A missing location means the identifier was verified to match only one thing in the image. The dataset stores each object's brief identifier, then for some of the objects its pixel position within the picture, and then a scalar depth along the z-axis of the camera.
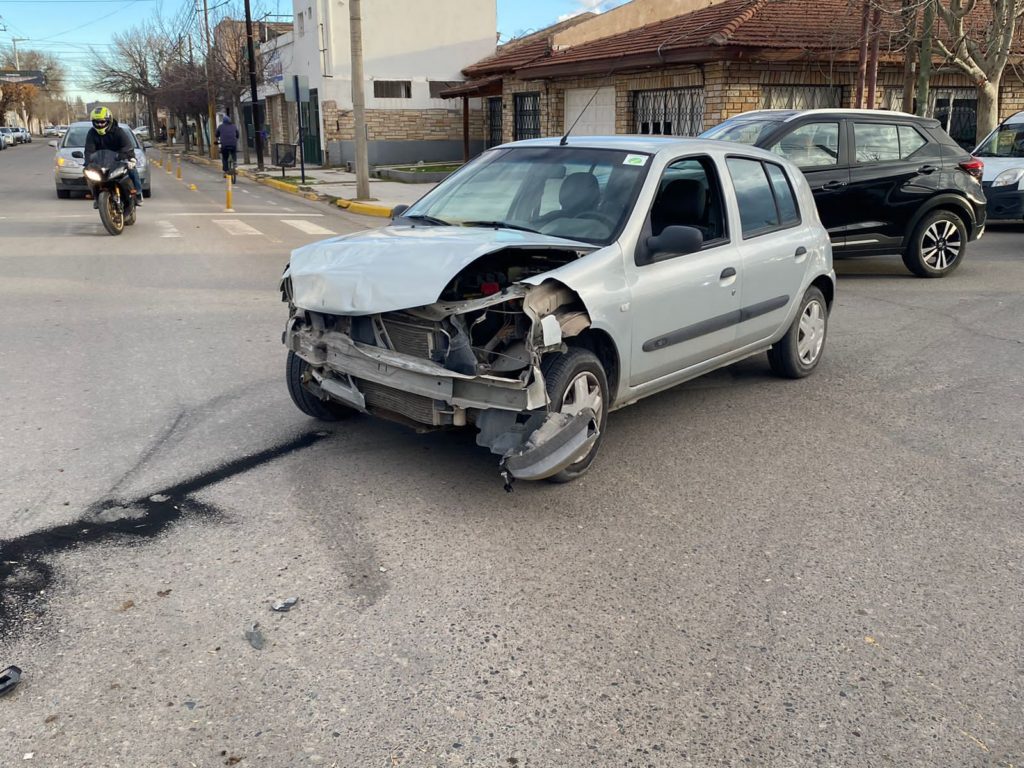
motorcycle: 14.04
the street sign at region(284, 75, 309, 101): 25.08
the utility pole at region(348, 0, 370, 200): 20.48
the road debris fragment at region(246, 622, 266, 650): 3.34
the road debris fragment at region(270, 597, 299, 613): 3.58
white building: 35.81
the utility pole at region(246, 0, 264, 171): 33.16
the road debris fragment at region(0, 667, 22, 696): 3.05
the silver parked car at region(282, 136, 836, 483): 4.40
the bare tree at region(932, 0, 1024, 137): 17.03
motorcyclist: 14.34
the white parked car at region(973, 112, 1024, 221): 14.36
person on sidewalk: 30.27
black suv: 10.51
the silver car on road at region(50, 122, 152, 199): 20.09
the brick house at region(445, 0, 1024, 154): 18.89
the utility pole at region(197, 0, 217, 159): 45.54
